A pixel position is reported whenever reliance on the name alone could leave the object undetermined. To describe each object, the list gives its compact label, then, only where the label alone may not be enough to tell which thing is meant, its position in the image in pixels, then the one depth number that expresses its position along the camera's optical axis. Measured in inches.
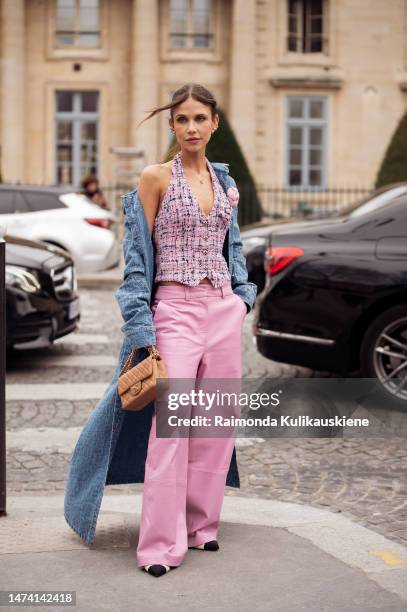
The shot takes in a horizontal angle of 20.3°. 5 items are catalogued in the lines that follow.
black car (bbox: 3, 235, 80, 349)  370.3
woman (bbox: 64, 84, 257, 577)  168.4
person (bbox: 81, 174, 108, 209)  873.5
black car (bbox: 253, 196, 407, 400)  303.3
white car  669.3
